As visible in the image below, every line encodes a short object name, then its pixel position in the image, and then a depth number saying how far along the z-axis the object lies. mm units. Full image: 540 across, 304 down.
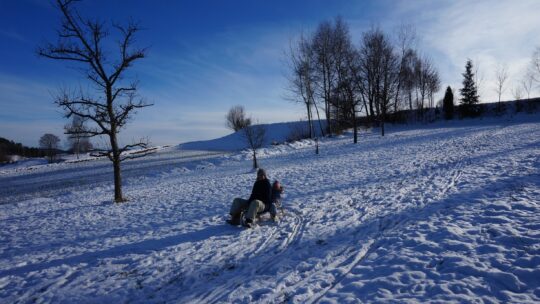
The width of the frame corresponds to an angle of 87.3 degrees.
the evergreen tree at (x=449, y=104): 49750
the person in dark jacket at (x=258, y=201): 7391
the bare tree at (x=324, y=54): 30484
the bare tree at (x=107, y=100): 10875
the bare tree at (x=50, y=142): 55906
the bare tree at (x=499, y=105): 48156
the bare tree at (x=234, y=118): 60094
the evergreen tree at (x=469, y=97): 48669
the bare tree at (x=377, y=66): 31016
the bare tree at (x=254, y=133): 19695
